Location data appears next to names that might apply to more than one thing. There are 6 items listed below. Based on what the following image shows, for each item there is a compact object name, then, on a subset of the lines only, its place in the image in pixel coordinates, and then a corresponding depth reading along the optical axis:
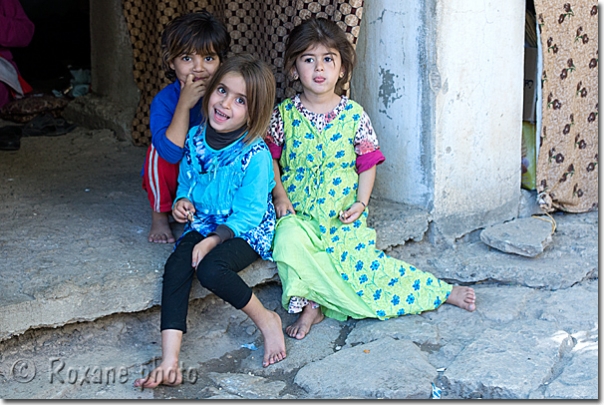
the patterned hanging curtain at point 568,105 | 3.81
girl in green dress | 3.13
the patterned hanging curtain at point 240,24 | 3.42
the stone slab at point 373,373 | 2.69
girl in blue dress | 2.85
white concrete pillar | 3.49
